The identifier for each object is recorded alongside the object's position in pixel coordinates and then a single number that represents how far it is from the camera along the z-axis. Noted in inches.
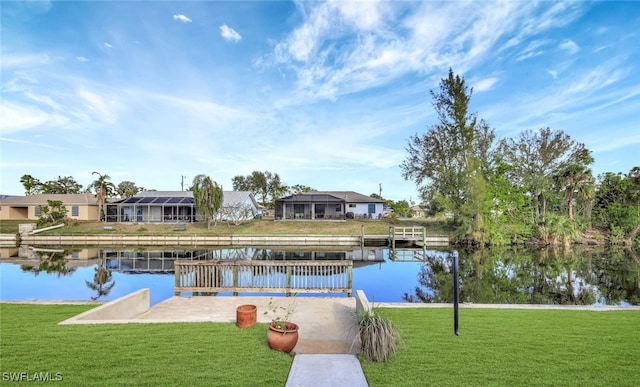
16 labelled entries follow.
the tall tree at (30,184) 1659.7
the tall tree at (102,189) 1291.8
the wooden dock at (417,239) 965.2
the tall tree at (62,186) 1780.0
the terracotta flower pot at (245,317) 187.1
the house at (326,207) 1358.3
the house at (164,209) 1242.6
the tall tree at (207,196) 1122.7
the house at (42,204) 1331.2
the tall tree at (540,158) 1116.5
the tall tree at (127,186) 2362.7
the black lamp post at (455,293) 173.9
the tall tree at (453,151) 1051.3
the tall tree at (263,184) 2335.1
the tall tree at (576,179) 1048.8
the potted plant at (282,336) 156.9
